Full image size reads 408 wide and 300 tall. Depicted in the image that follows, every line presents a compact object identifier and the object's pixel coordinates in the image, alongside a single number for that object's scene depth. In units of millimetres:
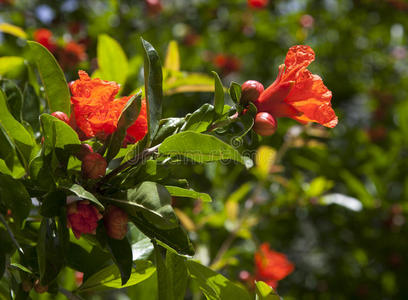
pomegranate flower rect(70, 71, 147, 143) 492
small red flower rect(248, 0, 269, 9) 1457
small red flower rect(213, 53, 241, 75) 1546
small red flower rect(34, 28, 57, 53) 997
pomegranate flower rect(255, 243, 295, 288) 833
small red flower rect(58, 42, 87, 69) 1006
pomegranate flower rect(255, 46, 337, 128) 500
